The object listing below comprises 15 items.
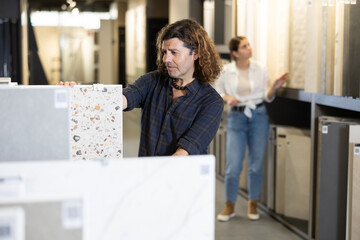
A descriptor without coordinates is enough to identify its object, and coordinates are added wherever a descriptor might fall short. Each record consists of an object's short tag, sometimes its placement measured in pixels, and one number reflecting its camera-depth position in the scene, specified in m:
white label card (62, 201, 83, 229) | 1.28
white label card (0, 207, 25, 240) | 1.22
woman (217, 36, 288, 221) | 4.95
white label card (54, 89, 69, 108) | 2.11
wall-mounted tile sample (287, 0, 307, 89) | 4.60
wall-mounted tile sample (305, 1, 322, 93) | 4.05
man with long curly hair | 2.49
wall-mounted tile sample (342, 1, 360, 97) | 3.60
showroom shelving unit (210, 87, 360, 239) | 4.13
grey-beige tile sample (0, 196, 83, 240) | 1.25
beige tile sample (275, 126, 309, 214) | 4.90
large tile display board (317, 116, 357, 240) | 3.86
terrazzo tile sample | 2.43
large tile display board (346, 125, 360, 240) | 3.56
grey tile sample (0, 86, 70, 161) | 2.12
